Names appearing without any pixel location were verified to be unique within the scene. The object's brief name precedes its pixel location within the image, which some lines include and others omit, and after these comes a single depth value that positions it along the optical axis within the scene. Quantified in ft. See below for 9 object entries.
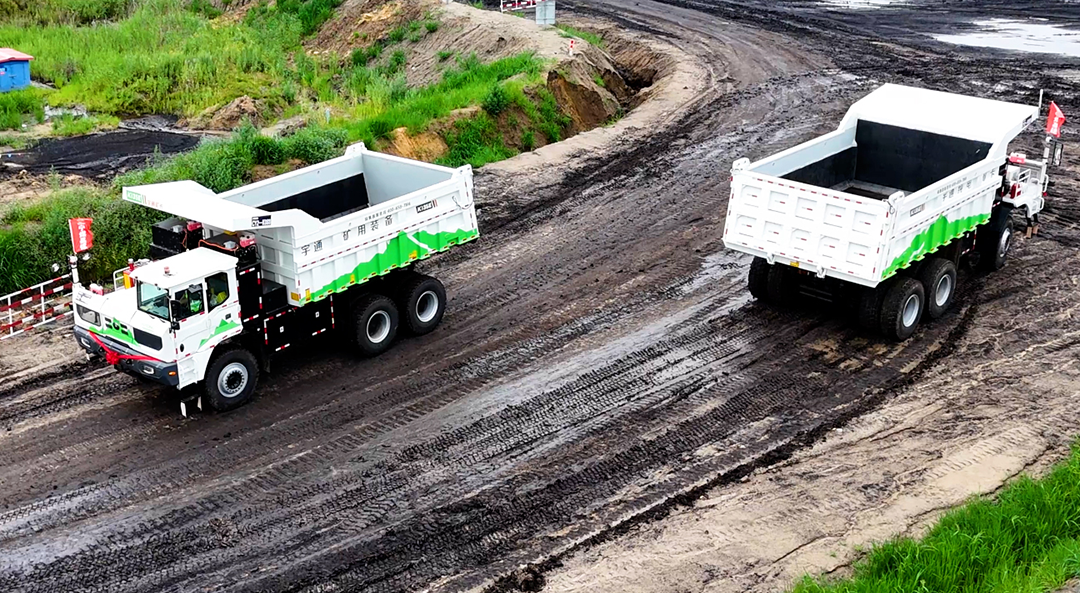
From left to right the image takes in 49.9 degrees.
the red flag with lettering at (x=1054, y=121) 67.46
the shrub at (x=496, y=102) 87.04
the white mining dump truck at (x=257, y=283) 46.32
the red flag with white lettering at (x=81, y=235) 51.10
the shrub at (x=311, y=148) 76.38
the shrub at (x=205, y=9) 150.30
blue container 104.37
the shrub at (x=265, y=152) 74.84
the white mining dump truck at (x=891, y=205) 51.67
